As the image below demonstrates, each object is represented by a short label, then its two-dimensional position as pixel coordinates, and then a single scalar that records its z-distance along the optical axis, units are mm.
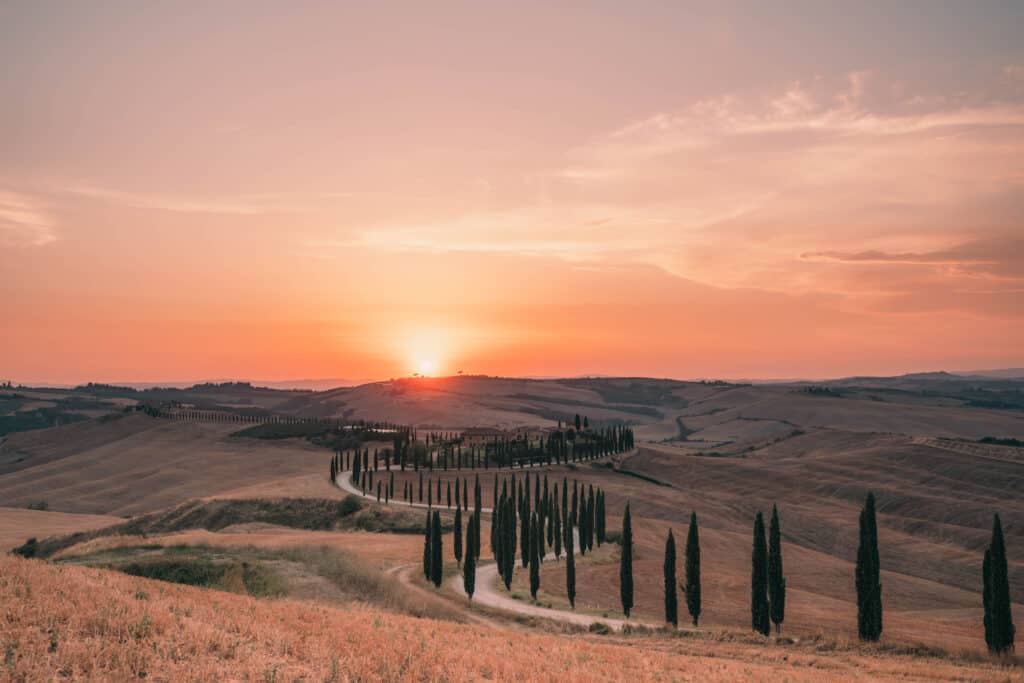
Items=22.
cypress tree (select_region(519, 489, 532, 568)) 78625
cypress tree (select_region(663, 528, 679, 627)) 57625
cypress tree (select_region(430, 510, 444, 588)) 67562
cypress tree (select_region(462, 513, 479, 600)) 63750
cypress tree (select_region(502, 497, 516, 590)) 70438
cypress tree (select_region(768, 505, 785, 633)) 55844
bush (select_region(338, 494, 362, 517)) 115562
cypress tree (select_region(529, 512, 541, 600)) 66312
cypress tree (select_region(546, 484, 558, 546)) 89438
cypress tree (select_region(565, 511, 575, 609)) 64962
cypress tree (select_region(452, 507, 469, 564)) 78188
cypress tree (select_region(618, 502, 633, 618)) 62531
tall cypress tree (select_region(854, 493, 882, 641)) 51812
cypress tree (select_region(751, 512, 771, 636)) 55188
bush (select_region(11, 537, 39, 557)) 89500
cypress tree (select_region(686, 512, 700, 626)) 58812
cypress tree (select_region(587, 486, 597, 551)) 94250
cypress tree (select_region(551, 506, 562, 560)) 86119
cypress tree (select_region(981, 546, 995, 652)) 49938
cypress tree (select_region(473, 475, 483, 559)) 71000
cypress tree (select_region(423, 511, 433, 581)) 69688
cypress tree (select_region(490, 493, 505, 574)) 74188
